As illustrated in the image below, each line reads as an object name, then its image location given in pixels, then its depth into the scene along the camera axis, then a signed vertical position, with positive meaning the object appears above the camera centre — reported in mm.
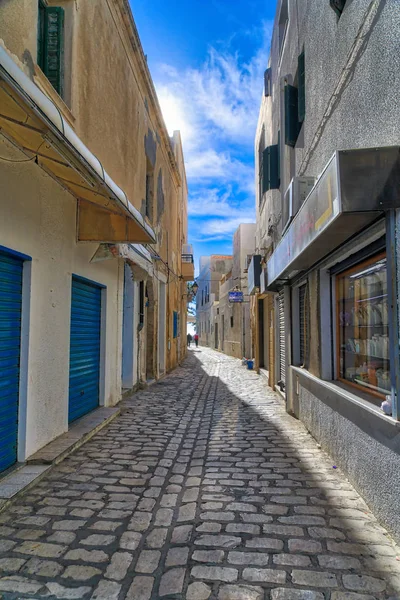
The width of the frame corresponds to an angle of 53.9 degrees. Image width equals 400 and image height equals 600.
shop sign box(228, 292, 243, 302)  18891 +1486
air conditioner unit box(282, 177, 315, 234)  5521 +1949
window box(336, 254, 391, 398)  3568 +11
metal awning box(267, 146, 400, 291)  2865 +1049
